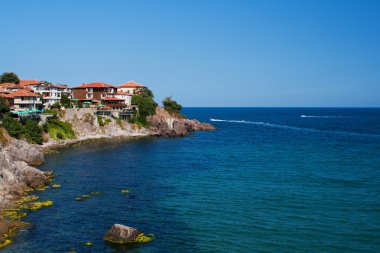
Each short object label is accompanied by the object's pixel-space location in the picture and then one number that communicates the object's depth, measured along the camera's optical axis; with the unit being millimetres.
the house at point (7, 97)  99225
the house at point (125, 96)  145550
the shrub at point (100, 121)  120312
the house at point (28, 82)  124100
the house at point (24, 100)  104112
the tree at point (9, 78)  133625
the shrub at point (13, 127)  85000
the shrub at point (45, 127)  99375
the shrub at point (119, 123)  126469
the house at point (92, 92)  141125
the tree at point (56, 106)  115244
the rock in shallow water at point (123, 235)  36125
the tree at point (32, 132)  89875
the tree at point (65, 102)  122312
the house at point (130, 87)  166362
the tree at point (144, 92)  160112
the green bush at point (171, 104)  156625
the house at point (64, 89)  130288
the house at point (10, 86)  115750
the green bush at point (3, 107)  89688
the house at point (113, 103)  135500
